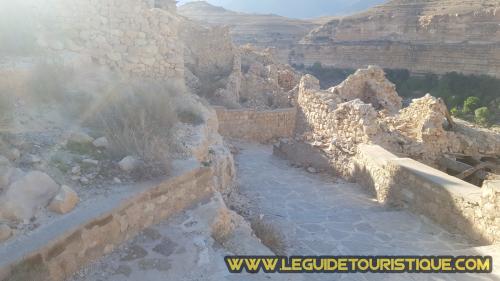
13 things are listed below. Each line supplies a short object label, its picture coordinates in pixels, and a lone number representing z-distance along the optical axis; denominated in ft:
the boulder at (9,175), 11.16
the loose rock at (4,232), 9.82
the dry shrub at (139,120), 14.39
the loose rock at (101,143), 14.56
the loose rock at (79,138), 14.49
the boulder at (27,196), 10.53
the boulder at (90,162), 13.41
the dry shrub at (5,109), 13.75
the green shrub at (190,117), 20.26
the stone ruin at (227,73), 49.08
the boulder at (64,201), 11.07
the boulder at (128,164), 13.61
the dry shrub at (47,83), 16.22
